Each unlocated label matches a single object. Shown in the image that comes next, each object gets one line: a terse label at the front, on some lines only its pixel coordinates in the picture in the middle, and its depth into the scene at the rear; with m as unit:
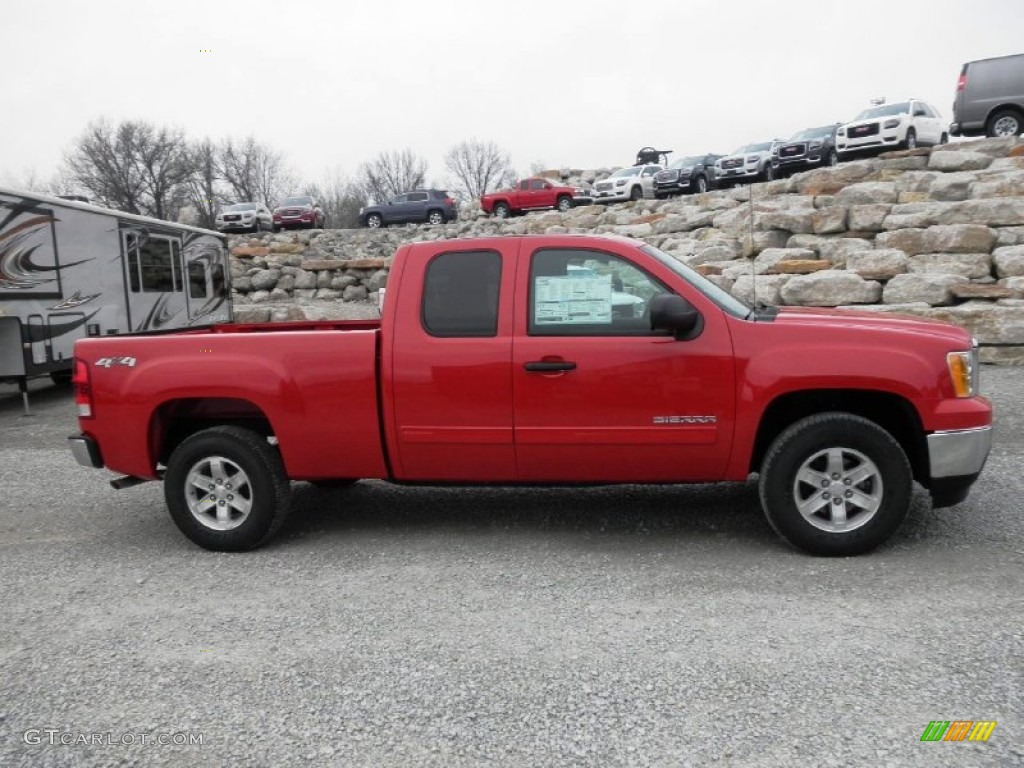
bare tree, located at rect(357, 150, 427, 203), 83.94
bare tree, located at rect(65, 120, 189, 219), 62.81
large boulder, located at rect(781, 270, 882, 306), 12.48
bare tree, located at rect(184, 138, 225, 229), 67.22
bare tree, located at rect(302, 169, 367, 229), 67.44
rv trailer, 10.89
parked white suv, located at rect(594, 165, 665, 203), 30.25
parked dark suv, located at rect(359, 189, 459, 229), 34.00
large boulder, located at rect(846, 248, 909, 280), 12.68
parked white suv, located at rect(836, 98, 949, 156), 22.27
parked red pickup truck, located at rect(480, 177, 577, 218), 32.06
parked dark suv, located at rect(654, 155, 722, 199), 28.33
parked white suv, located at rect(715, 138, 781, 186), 26.62
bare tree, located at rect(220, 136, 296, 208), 75.81
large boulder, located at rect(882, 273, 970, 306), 11.97
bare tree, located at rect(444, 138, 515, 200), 87.69
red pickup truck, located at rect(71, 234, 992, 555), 4.52
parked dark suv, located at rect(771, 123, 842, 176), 24.58
